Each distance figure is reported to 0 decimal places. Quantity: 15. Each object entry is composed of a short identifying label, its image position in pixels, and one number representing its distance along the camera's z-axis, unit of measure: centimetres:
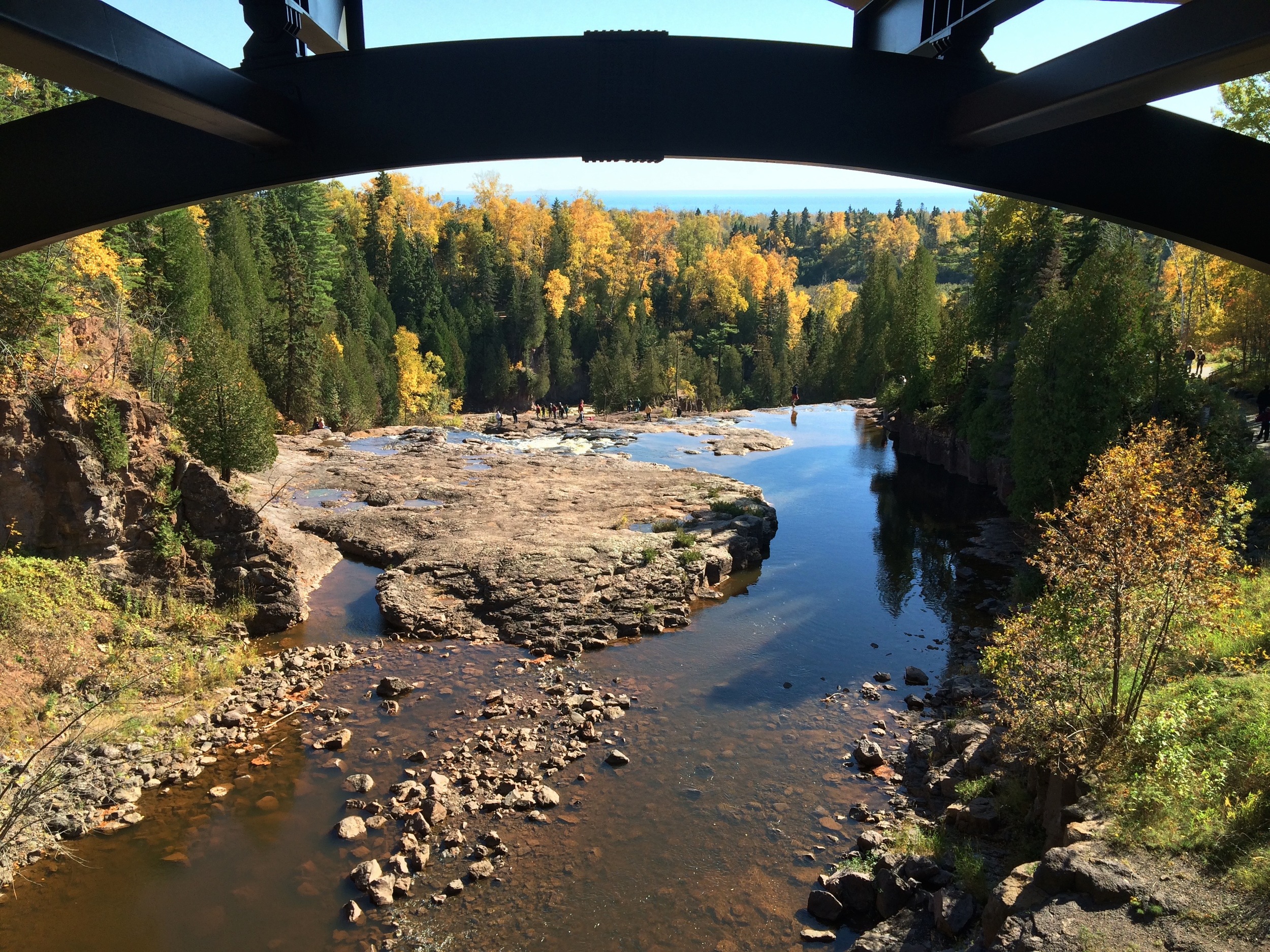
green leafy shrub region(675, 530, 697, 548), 2545
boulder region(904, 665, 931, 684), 1778
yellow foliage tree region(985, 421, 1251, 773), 951
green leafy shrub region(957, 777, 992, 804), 1247
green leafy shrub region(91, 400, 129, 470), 1697
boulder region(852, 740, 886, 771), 1441
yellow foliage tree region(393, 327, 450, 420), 6975
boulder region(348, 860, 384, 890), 1129
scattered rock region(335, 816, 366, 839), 1240
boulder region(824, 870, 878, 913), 1098
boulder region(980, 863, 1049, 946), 805
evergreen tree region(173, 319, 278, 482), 2120
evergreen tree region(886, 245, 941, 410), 4638
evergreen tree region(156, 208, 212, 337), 3791
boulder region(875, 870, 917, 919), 1068
